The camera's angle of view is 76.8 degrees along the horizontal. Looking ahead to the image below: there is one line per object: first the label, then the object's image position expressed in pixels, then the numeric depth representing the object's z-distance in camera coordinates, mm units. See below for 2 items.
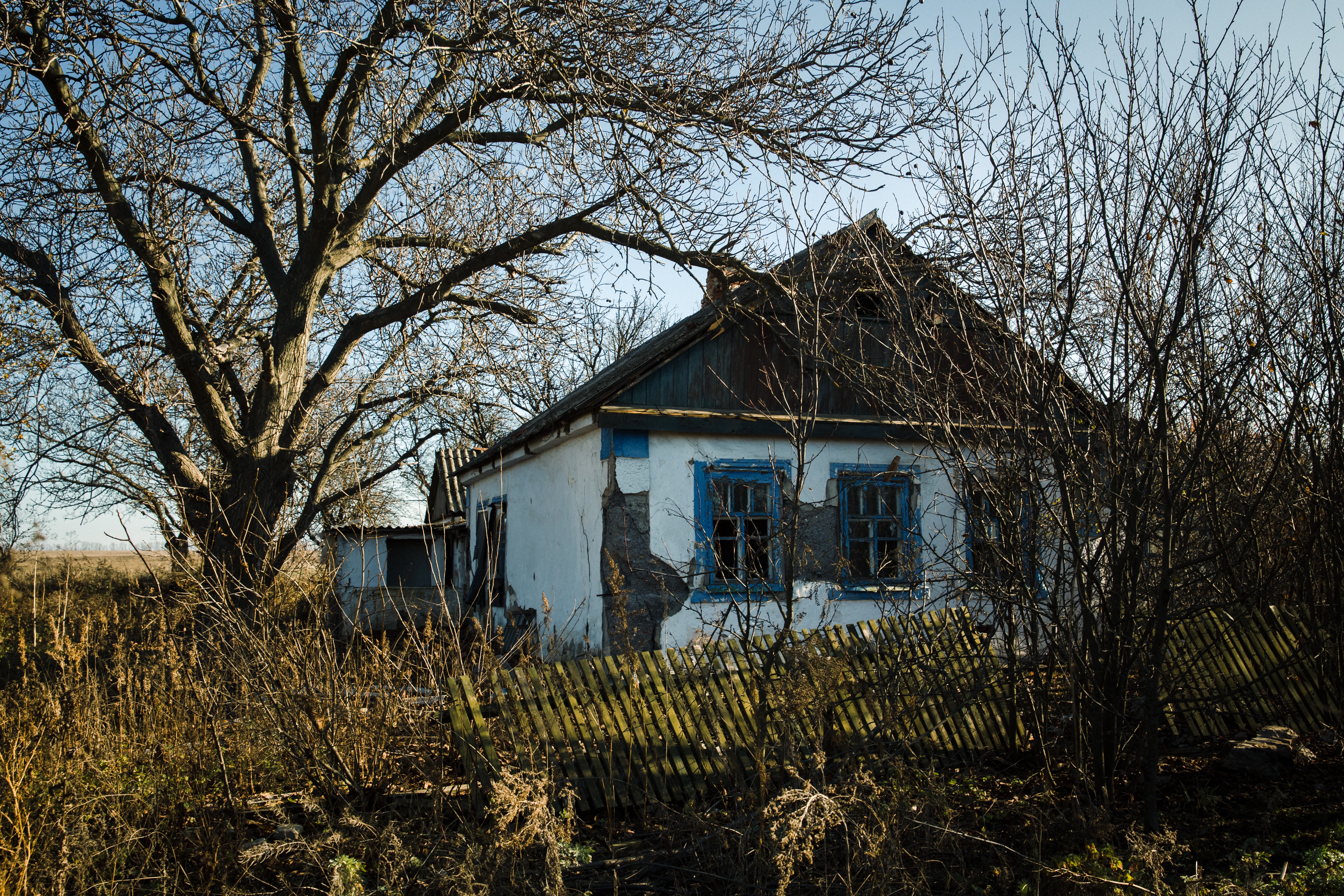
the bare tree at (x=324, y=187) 6484
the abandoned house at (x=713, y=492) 8258
